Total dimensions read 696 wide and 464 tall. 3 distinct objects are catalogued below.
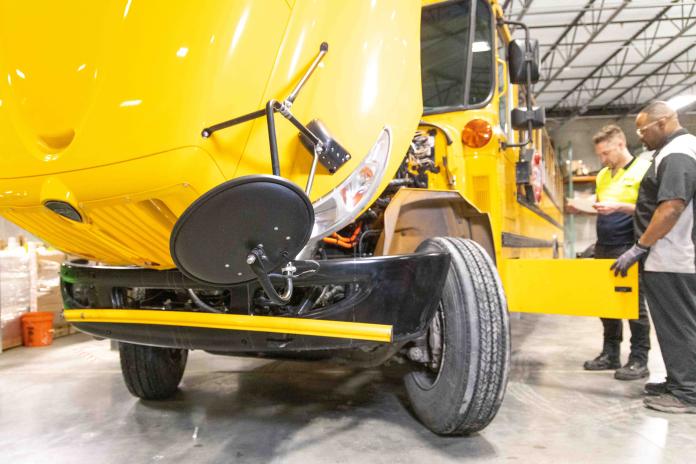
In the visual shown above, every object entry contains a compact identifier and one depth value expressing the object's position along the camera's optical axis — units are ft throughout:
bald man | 8.97
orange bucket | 17.43
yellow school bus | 4.79
